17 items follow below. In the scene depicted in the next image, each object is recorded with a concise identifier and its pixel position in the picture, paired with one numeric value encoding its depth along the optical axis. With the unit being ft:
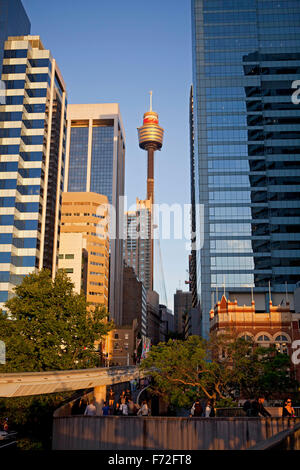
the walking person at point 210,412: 80.34
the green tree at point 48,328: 156.97
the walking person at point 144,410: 79.08
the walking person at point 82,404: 96.60
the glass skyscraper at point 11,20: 383.65
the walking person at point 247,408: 81.67
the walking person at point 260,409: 72.69
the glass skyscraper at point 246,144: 379.14
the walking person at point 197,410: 78.33
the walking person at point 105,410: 86.76
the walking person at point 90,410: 75.77
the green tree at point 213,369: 126.82
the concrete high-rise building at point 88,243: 467.52
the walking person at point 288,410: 67.72
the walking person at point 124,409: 82.53
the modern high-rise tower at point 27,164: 350.02
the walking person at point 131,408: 84.79
